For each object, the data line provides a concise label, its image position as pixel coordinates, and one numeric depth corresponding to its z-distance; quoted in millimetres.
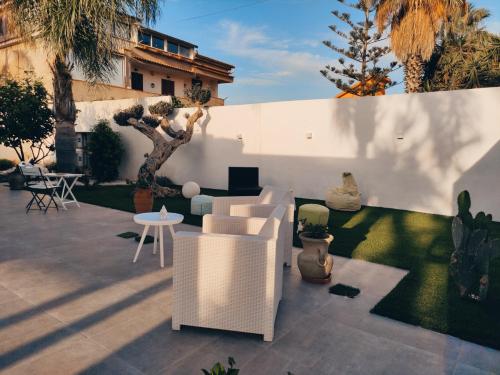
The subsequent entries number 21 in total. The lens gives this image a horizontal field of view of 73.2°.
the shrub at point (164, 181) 11312
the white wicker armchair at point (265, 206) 3965
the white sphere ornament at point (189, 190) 9414
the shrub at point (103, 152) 12648
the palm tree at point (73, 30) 7395
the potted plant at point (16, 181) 10391
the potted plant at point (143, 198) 6938
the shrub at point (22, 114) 10094
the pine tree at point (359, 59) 17125
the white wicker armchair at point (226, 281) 2576
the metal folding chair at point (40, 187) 7127
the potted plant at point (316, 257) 3711
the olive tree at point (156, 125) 9508
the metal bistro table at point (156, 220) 4266
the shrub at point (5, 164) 15641
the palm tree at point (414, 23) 8699
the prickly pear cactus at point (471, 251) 3258
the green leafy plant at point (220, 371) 1321
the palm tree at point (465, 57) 10984
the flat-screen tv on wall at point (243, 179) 8453
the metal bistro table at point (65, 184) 7560
